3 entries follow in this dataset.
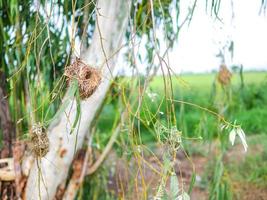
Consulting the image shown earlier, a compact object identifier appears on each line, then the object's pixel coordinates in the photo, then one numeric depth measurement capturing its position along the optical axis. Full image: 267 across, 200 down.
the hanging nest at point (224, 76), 1.41
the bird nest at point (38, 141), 0.77
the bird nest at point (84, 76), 0.72
